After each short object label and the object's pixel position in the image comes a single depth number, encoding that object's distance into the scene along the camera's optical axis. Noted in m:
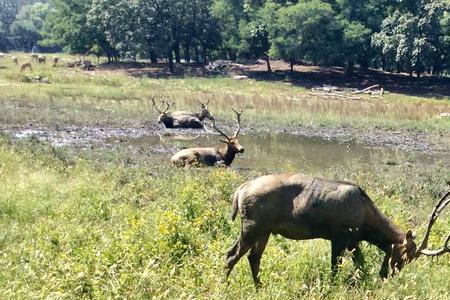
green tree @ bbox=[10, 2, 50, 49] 112.44
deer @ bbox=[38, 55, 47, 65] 57.87
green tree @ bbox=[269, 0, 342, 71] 49.03
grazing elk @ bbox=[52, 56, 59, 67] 56.80
